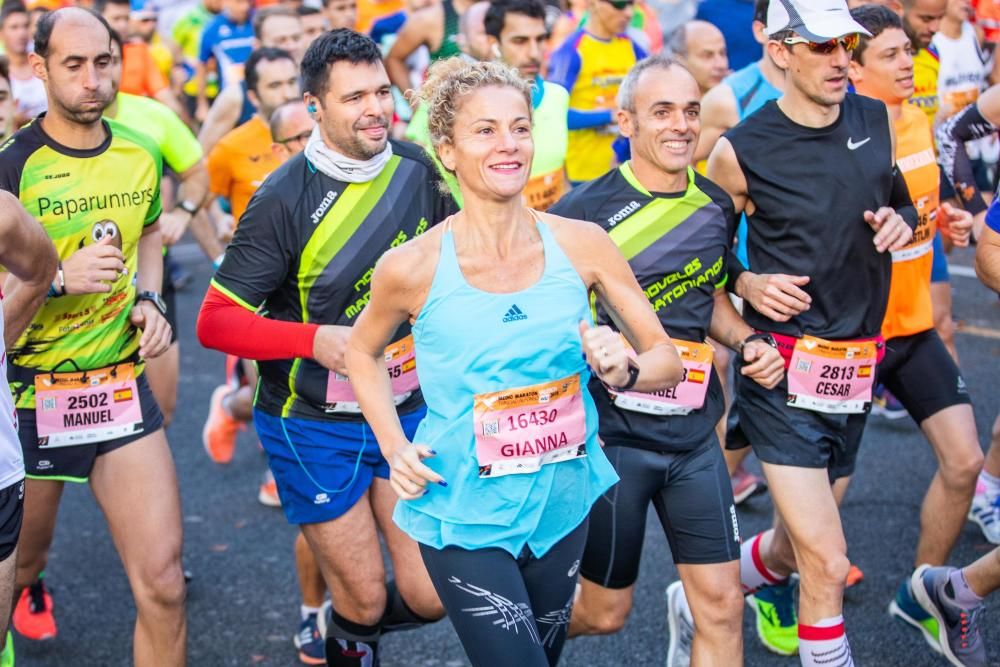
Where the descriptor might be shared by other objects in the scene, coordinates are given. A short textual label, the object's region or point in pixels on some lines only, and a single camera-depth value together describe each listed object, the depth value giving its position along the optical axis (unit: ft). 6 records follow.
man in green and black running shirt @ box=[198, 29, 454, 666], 13.75
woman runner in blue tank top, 10.69
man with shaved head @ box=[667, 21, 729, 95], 23.39
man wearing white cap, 13.66
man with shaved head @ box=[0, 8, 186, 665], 13.78
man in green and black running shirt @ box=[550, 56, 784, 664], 13.12
